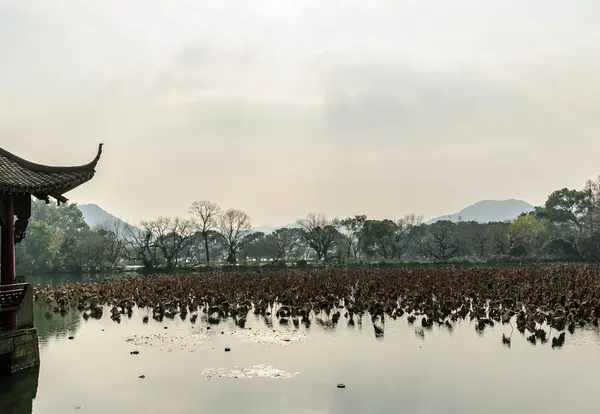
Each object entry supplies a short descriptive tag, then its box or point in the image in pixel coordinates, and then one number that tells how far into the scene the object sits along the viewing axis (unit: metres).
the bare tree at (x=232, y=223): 91.88
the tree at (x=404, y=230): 87.93
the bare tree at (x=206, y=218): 87.25
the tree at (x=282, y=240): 99.46
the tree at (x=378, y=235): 83.34
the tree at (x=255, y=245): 102.38
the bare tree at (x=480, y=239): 79.92
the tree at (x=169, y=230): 78.23
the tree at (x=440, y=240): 77.31
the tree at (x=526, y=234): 70.88
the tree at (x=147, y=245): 71.44
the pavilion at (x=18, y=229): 13.81
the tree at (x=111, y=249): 82.75
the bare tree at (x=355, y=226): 86.75
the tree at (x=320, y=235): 82.06
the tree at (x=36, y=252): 78.06
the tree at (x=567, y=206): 89.00
